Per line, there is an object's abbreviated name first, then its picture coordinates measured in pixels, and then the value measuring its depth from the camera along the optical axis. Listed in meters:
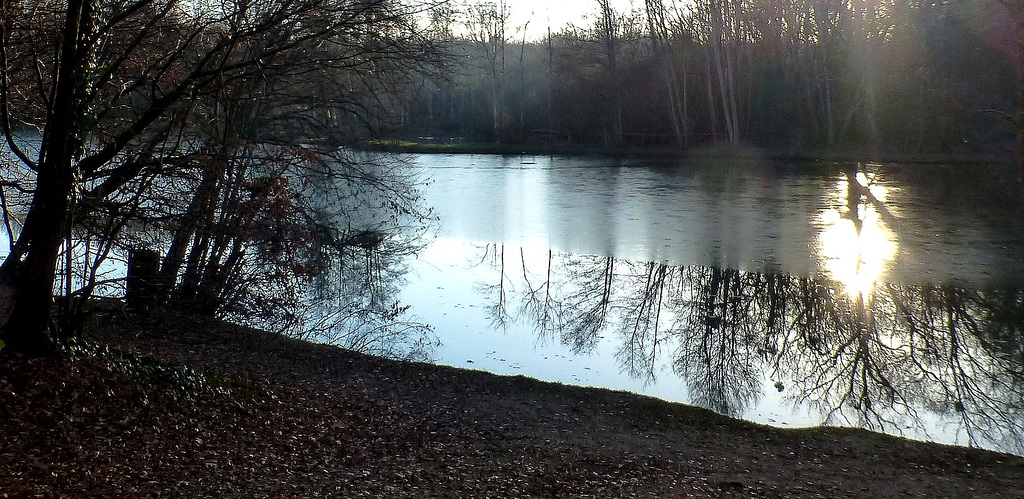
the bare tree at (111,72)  6.04
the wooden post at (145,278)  9.74
